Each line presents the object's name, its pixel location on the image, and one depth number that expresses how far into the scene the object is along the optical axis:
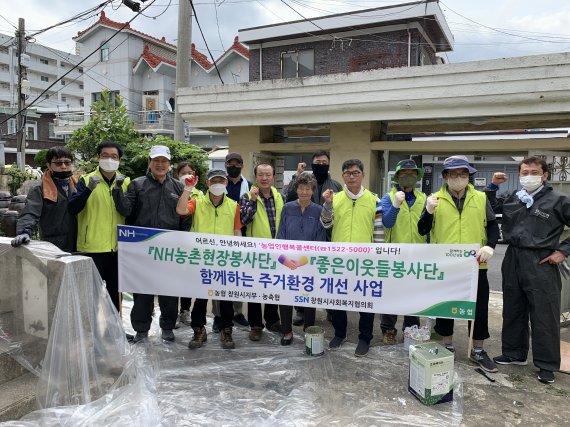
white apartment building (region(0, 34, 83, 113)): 40.88
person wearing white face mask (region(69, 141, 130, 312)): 3.79
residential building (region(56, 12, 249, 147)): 23.09
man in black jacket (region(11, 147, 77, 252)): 3.57
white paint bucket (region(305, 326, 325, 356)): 3.80
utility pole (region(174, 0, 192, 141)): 7.82
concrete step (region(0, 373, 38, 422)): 2.69
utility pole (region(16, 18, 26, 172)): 16.61
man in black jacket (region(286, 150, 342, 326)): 4.48
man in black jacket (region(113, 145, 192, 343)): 3.87
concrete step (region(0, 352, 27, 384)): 3.00
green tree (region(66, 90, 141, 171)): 7.49
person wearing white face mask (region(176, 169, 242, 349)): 3.87
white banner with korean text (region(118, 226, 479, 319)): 3.58
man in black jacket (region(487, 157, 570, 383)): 3.52
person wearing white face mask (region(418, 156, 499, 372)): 3.66
